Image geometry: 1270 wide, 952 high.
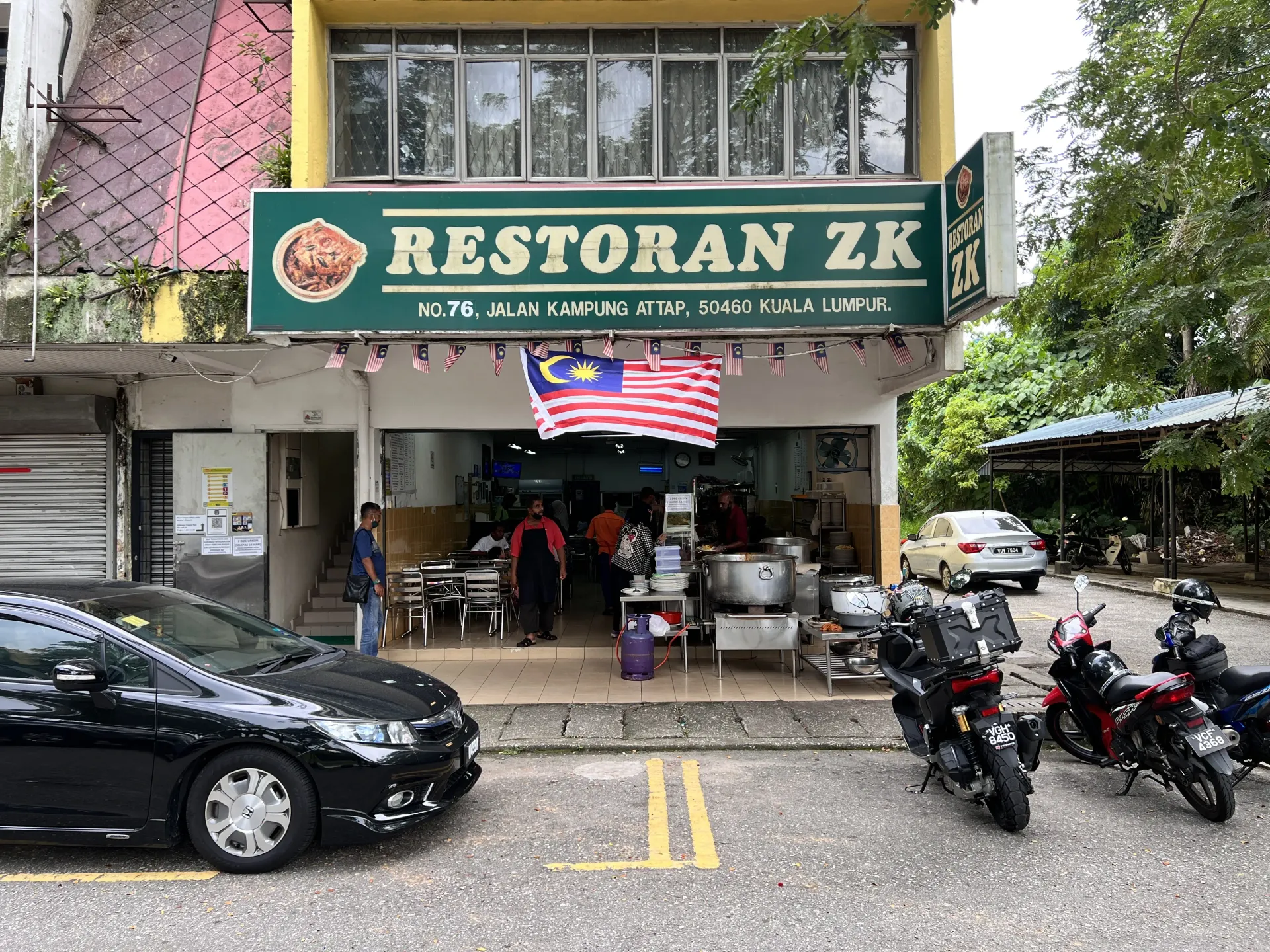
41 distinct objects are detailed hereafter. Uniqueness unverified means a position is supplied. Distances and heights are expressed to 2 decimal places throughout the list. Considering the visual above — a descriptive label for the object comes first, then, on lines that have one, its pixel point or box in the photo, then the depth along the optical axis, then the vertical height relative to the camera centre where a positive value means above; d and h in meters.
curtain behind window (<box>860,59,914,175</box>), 8.94 +3.81
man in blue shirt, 8.30 -0.72
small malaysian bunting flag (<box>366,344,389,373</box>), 7.64 +1.21
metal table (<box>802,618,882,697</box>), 7.98 -1.66
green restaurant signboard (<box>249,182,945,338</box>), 7.41 +2.01
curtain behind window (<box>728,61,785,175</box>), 9.02 +3.68
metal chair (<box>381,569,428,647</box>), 10.30 -1.18
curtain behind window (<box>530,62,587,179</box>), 9.01 +3.91
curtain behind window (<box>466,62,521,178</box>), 9.01 +3.91
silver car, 15.62 -1.12
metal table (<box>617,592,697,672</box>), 8.77 -1.10
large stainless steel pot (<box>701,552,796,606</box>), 8.30 -0.87
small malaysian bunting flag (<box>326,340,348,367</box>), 7.64 +1.23
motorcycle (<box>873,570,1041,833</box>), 4.78 -1.29
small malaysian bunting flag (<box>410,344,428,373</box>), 7.63 +1.22
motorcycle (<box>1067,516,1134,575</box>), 19.09 -1.48
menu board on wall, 10.27 +0.38
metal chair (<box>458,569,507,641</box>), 10.60 -1.22
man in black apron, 10.20 -0.87
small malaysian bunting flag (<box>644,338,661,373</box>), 7.66 +1.24
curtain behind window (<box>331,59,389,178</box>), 8.97 +3.94
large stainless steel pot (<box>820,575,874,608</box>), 8.45 -0.91
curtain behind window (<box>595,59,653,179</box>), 9.02 +3.92
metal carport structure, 14.91 +0.92
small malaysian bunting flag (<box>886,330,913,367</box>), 7.56 +1.26
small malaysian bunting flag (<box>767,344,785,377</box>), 7.95 +1.23
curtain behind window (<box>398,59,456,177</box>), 8.99 +3.99
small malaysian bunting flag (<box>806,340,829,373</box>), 7.66 +1.23
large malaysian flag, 7.58 +0.84
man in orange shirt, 11.41 -0.60
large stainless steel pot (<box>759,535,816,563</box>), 10.08 -0.68
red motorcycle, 4.85 -1.43
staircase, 10.65 -1.52
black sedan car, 4.29 -1.34
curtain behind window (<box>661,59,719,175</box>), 9.01 +4.03
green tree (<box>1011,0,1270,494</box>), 8.05 +3.01
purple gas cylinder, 8.51 -1.57
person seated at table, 12.33 -0.75
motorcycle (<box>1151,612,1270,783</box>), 5.29 -1.27
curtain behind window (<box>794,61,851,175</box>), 8.98 +3.86
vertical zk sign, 6.43 +2.02
